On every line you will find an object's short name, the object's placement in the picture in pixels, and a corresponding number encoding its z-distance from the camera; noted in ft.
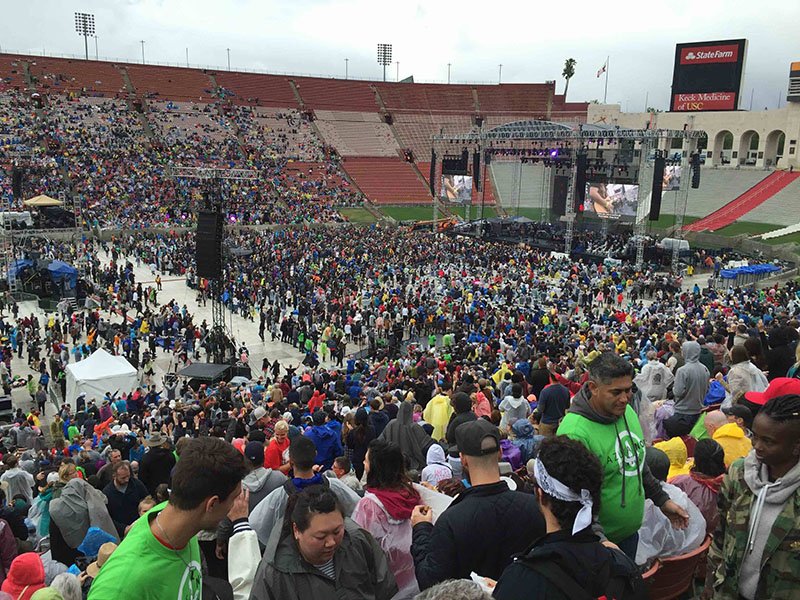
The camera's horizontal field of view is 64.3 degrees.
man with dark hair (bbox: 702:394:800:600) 9.64
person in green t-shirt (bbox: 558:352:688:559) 11.09
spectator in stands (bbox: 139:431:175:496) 19.66
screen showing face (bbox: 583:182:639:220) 121.19
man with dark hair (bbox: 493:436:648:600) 7.80
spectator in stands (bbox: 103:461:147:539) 18.01
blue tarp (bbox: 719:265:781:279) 95.66
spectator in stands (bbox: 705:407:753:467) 16.81
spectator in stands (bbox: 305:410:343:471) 20.90
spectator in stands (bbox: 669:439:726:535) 14.49
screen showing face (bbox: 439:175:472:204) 153.17
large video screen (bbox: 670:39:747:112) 182.80
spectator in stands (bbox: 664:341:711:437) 23.63
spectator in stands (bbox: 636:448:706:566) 12.87
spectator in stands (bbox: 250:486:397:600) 9.48
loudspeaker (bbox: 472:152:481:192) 143.13
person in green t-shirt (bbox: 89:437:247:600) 8.03
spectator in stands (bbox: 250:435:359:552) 12.77
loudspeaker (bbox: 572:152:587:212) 121.19
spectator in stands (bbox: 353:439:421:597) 11.67
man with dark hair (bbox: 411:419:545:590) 9.84
